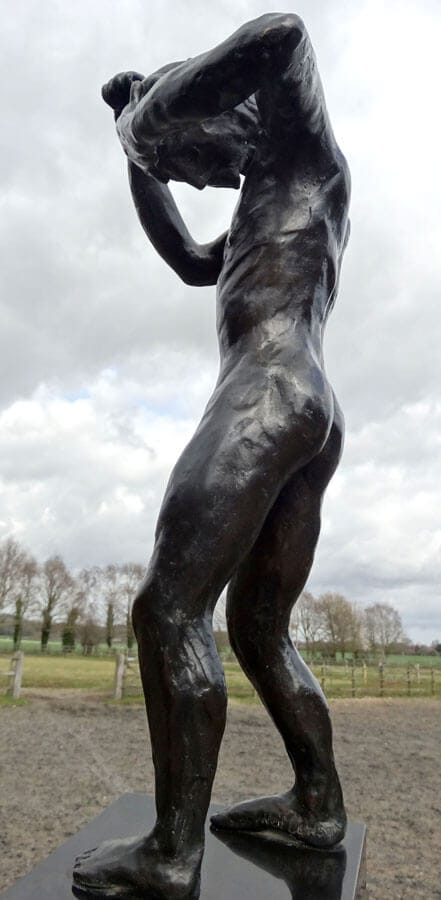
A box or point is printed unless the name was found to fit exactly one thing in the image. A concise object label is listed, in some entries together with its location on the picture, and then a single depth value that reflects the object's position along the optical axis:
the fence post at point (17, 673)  15.70
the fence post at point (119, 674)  16.91
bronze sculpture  1.69
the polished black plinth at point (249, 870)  1.75
